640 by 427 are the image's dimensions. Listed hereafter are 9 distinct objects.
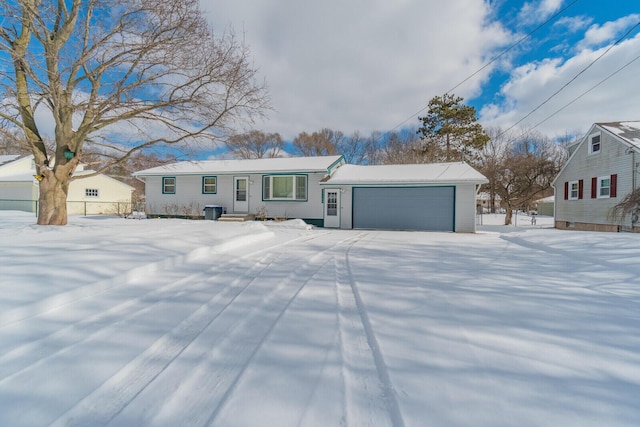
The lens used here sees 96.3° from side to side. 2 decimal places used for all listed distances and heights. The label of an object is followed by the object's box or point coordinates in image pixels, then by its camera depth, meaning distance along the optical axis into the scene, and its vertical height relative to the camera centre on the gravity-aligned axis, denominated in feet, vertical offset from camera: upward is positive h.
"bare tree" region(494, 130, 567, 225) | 75.41 +8.88
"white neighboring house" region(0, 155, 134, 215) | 71.31 +3.97
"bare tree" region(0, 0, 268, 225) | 26.02 +12.64
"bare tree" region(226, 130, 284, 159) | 114.70 +25.97
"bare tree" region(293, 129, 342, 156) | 114.01 +25.48
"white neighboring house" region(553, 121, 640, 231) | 43.45 +6.06
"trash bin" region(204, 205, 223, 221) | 51.49 -0.85
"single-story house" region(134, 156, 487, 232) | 43.47 +2.91
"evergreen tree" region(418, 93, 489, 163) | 79.87 +22.29
